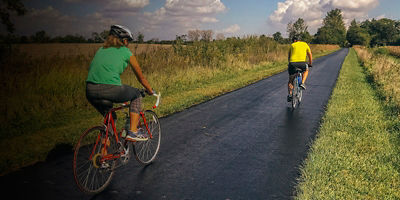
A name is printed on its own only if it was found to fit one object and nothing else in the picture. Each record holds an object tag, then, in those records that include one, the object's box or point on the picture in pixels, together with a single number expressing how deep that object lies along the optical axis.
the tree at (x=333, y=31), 108.12
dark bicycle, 9.28
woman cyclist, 3.67
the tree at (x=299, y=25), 63.31
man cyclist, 9.20
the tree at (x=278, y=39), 33.91
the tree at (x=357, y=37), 134.32
